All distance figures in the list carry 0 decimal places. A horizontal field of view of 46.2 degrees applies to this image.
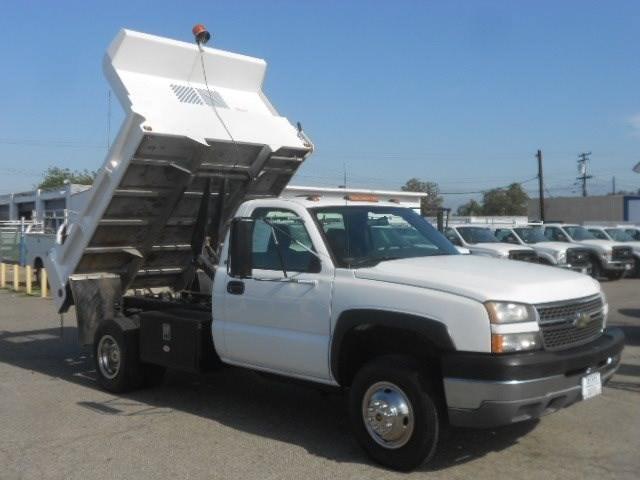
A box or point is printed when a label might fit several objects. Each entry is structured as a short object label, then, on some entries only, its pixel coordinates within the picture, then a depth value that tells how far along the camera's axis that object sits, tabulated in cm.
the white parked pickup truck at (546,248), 2073
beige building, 5975
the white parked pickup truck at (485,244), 1912
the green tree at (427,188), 6906
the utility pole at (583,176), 8362
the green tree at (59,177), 6511
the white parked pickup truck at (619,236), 2325
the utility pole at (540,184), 4993
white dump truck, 506
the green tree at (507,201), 8044
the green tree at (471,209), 8519
